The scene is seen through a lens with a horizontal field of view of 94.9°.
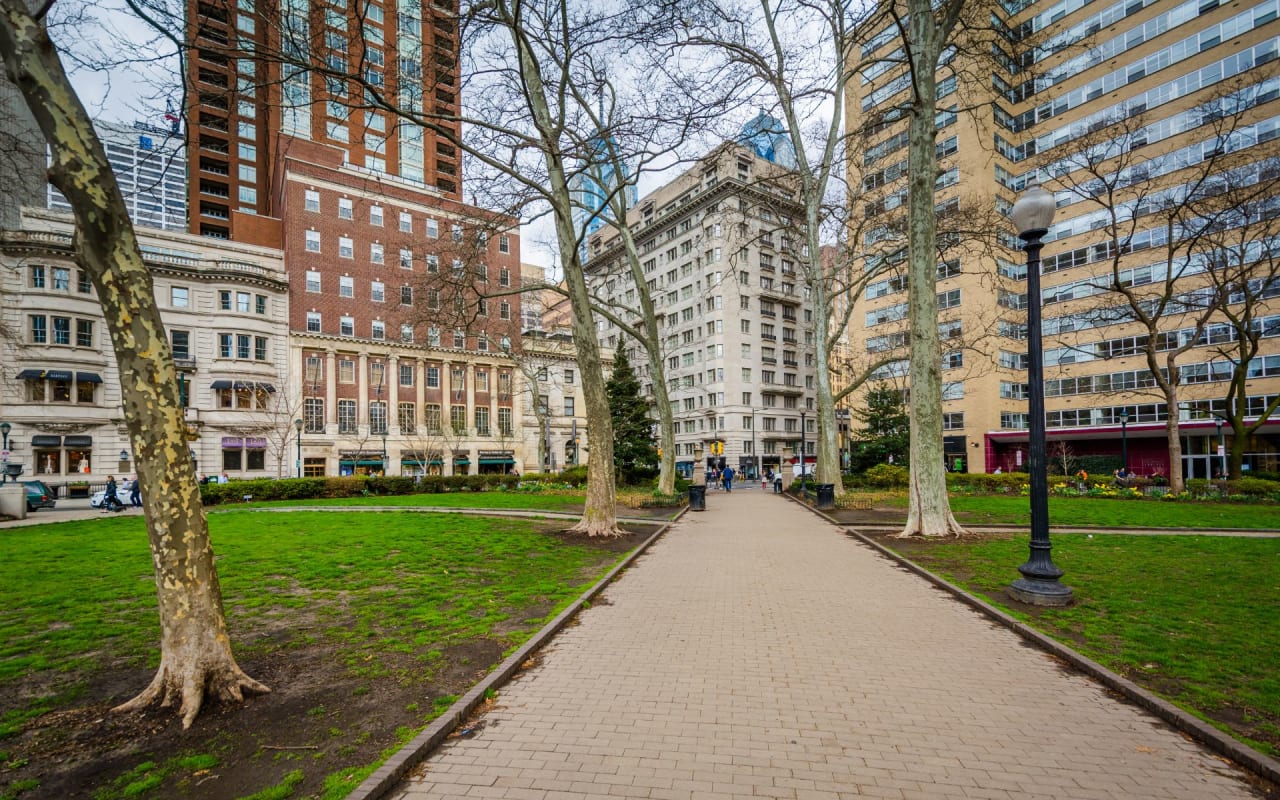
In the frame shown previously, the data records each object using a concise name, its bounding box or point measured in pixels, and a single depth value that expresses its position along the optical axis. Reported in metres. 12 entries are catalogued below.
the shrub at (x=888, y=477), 29.42
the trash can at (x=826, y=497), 22.03
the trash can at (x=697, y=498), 23.06
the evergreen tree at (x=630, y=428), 33.34
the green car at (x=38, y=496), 26.98
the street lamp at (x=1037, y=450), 7.66
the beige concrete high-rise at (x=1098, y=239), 41.12
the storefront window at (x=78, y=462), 39.73
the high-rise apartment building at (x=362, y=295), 48.84
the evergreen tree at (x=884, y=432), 34.68
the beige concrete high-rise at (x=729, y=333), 69.00
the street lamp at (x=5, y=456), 28.37
